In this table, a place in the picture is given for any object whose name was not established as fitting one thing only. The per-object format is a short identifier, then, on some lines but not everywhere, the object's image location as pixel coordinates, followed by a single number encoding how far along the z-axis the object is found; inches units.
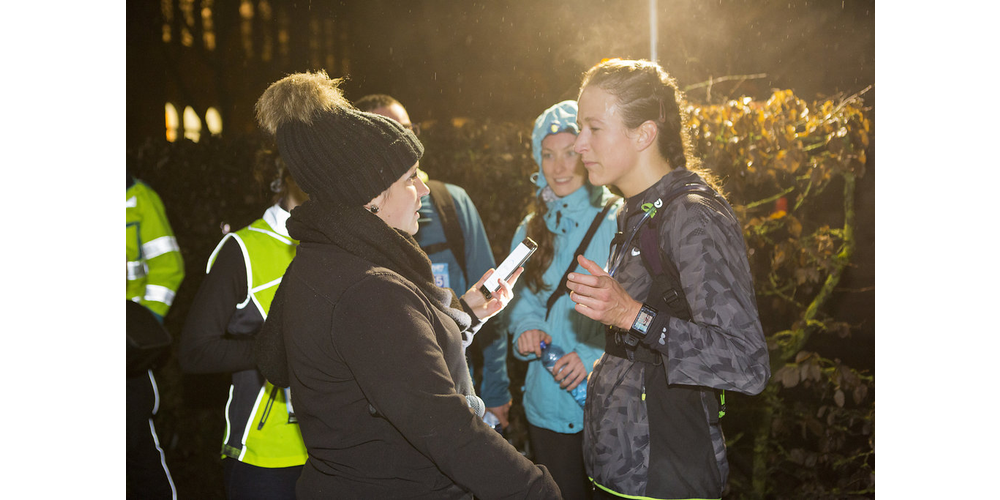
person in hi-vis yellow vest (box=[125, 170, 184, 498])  132.5
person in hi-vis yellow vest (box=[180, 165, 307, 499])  99.0
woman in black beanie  59.8
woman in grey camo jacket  70.6
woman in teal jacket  113.3
